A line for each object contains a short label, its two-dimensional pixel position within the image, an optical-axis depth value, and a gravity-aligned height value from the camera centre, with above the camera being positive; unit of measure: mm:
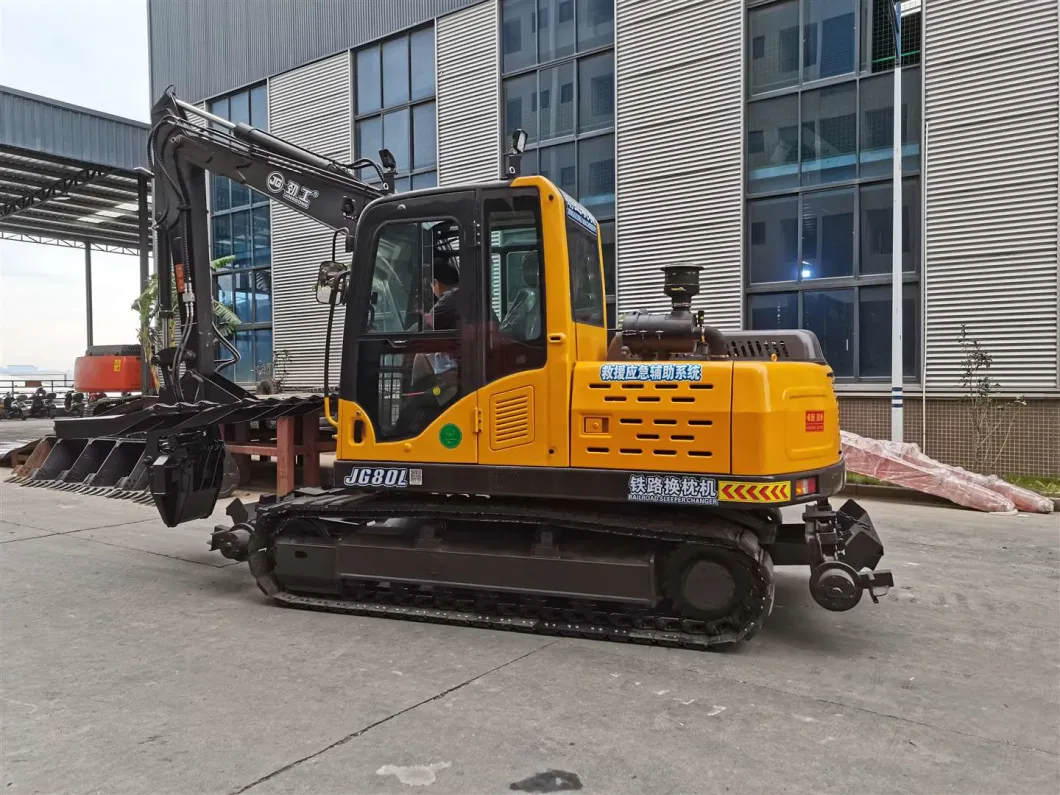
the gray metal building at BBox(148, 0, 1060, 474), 10859 +3725
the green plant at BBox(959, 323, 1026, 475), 10773 -556
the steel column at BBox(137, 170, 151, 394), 25688 +4775
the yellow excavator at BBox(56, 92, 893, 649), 4520 -498
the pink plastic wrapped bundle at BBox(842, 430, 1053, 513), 9297 -1363
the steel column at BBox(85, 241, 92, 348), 41188 +4762
